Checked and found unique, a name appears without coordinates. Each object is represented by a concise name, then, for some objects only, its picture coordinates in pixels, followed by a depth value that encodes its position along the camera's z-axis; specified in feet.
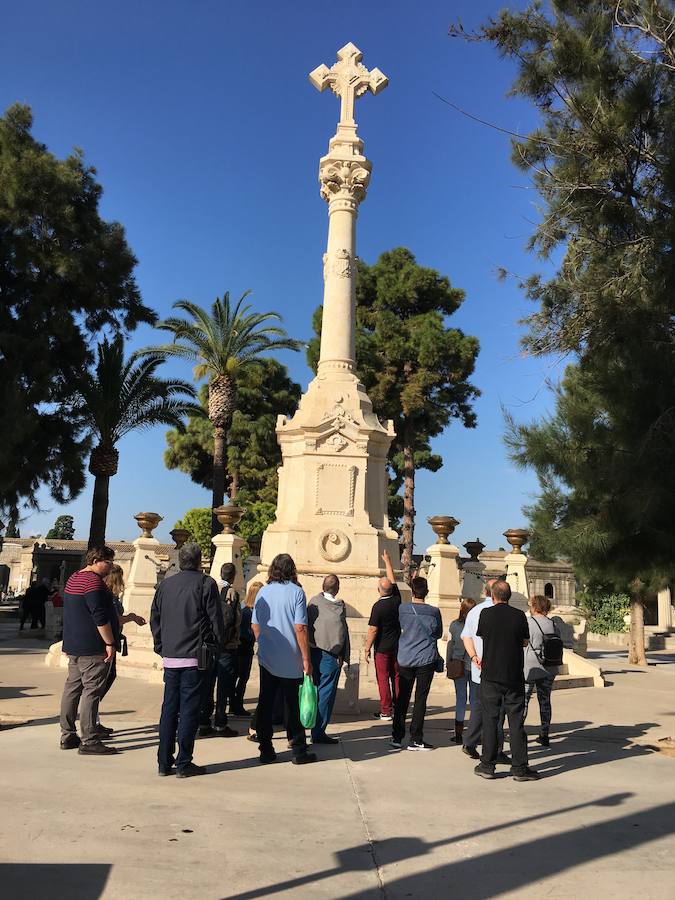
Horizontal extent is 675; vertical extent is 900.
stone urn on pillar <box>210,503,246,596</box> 49.32
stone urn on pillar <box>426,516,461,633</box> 48.02
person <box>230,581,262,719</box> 26.71
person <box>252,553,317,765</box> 20.26
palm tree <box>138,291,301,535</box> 102.99
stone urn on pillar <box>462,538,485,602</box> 56.85
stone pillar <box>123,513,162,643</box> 51.78
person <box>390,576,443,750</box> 23.09
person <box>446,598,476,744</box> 24.70
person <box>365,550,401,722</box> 25.55
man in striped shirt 20.88
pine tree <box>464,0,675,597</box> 26.27
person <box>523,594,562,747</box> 25.18
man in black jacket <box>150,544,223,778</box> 18.57
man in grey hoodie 22.95
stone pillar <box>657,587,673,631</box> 94.73
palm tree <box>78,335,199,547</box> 82.99
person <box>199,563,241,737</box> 23.82
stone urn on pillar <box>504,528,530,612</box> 55.31
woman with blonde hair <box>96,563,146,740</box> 21.74
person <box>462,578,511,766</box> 21.81
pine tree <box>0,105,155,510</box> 74.79
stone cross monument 49.06
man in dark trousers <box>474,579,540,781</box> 19.77
